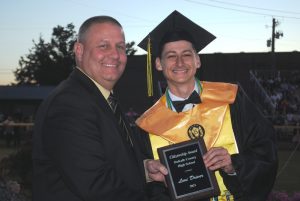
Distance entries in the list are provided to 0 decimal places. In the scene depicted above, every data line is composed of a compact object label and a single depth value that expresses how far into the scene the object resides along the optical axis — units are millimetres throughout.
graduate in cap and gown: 3207
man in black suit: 2273
